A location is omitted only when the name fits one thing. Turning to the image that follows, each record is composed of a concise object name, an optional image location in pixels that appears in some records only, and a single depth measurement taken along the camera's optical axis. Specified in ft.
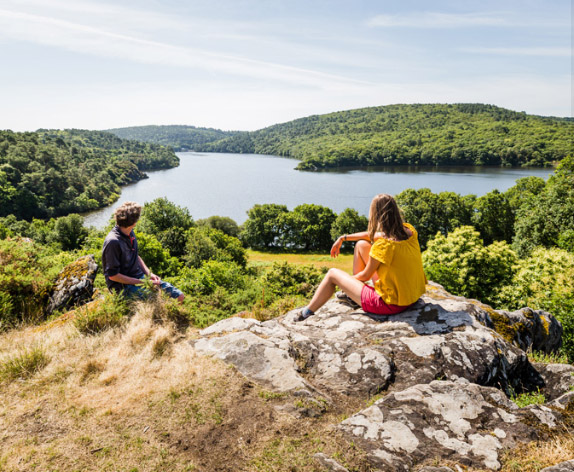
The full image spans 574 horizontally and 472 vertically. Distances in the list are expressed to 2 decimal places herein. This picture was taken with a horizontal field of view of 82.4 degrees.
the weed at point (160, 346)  15.11
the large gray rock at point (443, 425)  9.54
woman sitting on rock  15.89
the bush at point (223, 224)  184.30
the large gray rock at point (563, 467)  8.04
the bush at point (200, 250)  82.12
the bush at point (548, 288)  34.12
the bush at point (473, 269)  58.54
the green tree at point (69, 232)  152.35
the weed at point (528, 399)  13.31
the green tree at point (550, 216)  83.56
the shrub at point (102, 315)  16.57
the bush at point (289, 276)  58.75
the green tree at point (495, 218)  158.40
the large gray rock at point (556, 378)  14.34
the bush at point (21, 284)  19.30
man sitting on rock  18.08
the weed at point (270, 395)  12.33
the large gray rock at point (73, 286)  21.33
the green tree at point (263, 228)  196.95
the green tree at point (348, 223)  186.39
